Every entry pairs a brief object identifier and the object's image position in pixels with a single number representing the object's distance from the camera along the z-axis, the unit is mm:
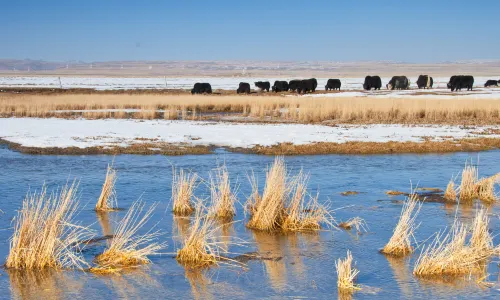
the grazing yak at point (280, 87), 52469
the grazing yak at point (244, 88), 48844
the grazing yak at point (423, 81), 58000
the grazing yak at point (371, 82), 55125
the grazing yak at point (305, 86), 50250
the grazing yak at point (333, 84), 55475
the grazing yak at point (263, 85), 55062
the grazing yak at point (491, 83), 60988
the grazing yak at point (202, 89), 46312
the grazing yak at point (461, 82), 50219
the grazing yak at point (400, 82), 56459
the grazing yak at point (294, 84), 50781
